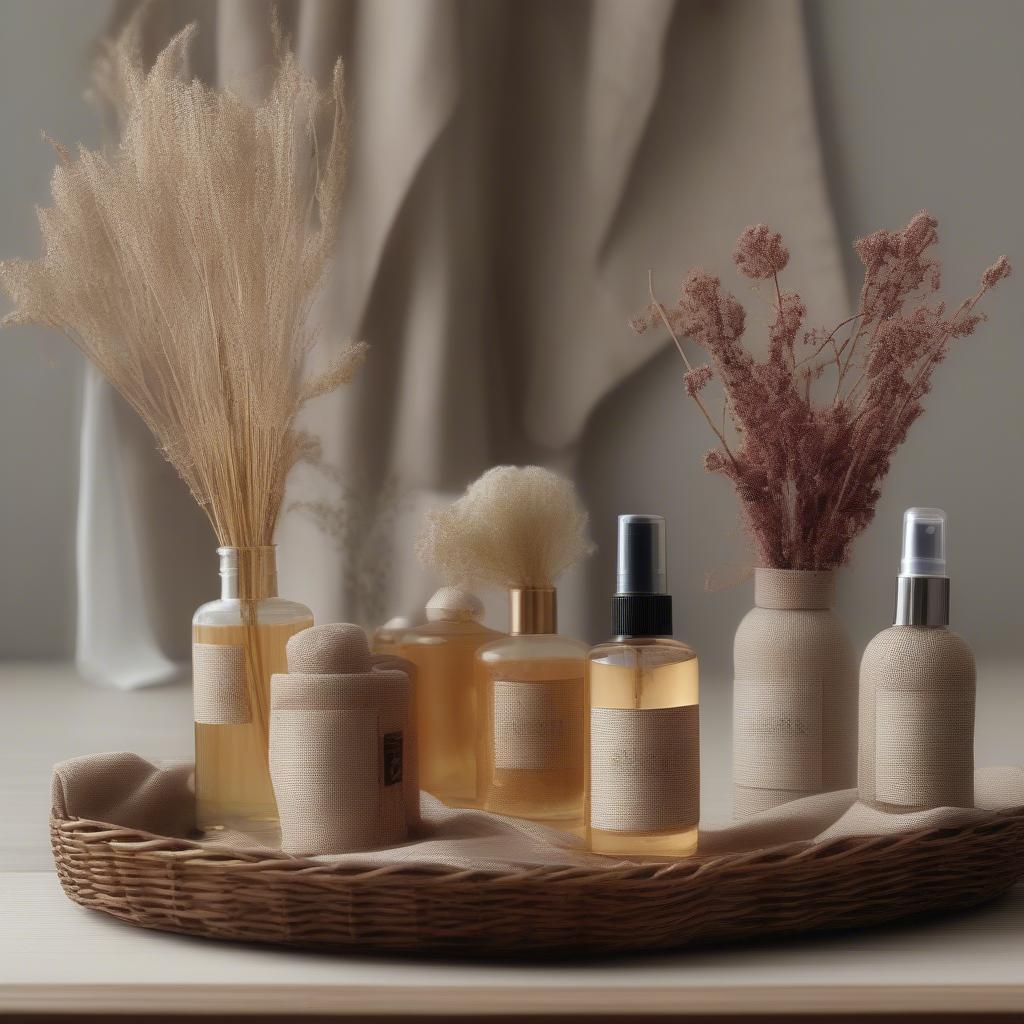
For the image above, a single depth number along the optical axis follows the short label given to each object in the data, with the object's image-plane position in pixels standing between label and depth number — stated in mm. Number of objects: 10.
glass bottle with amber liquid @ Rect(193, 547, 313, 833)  1269
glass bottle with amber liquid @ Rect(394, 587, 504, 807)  1300
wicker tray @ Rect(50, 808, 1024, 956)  1137
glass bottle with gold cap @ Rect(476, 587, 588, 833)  1246
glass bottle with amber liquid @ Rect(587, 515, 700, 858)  1186
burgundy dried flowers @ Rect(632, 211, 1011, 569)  1256
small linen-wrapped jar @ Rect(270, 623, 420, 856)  1188
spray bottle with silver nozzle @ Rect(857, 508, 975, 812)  1203
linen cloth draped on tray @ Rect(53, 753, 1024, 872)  1165
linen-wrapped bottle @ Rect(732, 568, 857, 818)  1255
